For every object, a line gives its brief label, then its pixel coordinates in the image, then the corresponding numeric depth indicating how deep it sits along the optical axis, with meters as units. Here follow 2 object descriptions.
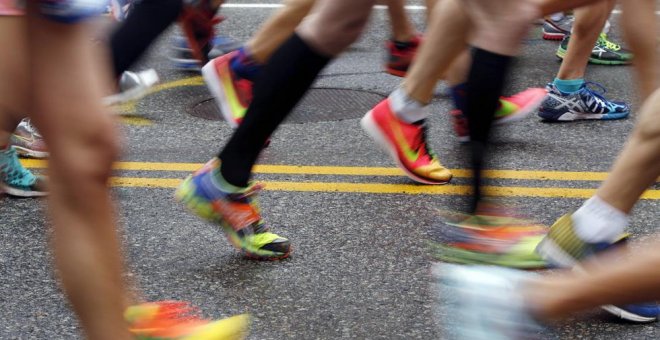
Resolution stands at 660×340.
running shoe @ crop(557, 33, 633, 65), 6.44
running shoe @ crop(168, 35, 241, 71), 6.07
